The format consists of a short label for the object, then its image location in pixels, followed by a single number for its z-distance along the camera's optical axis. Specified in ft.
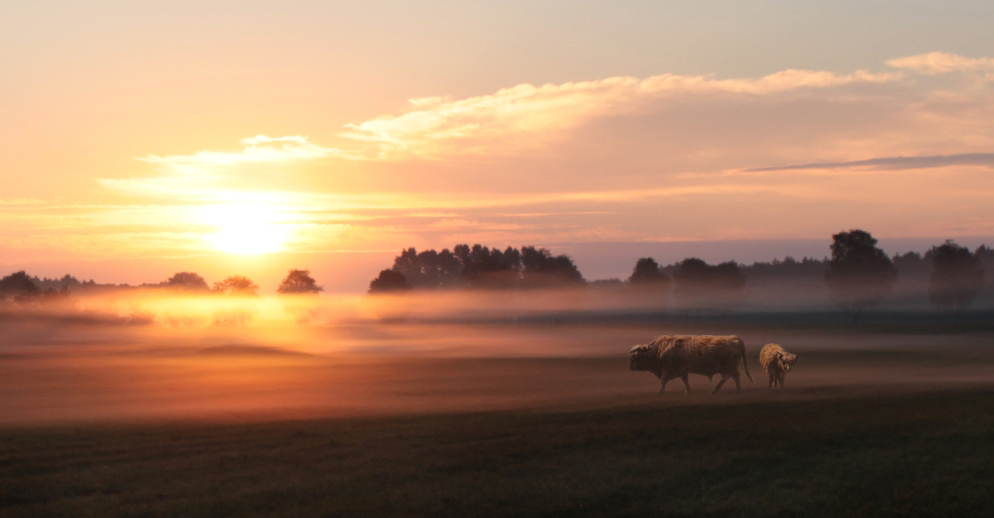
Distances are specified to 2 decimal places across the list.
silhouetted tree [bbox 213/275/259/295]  594.24
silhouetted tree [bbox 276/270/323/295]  600.39
